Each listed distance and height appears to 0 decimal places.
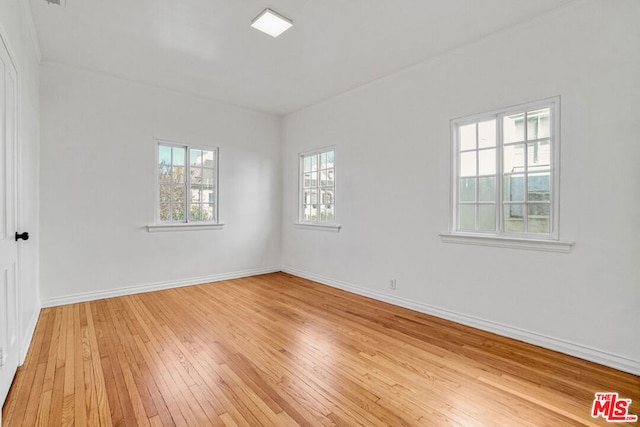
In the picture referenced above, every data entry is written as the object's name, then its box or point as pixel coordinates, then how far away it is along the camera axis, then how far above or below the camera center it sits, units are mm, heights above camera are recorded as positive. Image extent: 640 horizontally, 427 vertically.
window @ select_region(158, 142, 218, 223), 4660 +393
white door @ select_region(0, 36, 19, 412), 1882 -125
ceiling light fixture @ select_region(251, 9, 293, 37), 2758 +1688
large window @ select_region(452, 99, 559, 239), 2791 +375
